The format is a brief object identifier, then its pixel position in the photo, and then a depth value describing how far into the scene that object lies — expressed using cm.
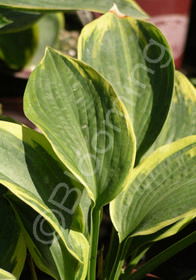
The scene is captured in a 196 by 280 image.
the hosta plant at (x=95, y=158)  99
